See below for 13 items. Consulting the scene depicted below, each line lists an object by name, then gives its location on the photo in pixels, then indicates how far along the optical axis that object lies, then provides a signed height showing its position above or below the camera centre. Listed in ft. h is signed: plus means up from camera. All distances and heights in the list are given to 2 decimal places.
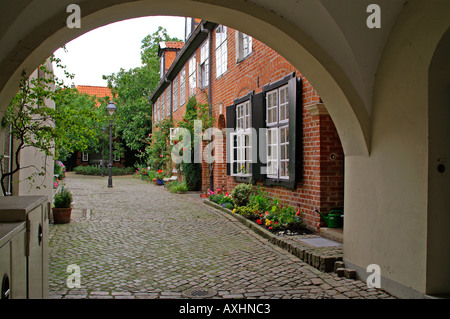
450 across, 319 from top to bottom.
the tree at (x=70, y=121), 17.04 +1.73
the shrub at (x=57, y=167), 35.51 -0.96
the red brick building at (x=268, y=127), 20.36 +2.22
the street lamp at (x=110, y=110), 61.63 +8.25
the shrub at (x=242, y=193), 28.89 -2.73
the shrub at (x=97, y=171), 102.45 -3.63
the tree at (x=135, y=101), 100.68 +16.16
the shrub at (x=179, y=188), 47.11 -3.84
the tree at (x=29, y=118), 14.89 +1.66
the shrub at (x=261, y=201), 25.80 -3.02
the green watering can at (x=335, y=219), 19.28 -3.15
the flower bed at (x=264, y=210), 21.45 -3.56
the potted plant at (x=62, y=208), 26.55 -3.65
